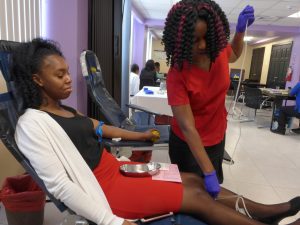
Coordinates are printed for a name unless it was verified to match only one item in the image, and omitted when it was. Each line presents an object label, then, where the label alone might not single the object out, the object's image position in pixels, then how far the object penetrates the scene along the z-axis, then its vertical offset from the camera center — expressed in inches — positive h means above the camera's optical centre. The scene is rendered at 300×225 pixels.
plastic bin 54.3 -31.7
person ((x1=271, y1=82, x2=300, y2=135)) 162.9 -28.2
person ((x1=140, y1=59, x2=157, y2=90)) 212.5 -10.8
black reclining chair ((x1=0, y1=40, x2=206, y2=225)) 37.0 -10.9
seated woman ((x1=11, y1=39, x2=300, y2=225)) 35.4 -15.9
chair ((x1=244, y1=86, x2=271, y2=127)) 195.0 -22.8
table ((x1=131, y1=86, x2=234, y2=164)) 125.1 -19.4
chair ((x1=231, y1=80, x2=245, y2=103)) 219.3 -21.0
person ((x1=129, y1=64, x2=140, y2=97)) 178.1 -15.5
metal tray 45.6 -19.5
